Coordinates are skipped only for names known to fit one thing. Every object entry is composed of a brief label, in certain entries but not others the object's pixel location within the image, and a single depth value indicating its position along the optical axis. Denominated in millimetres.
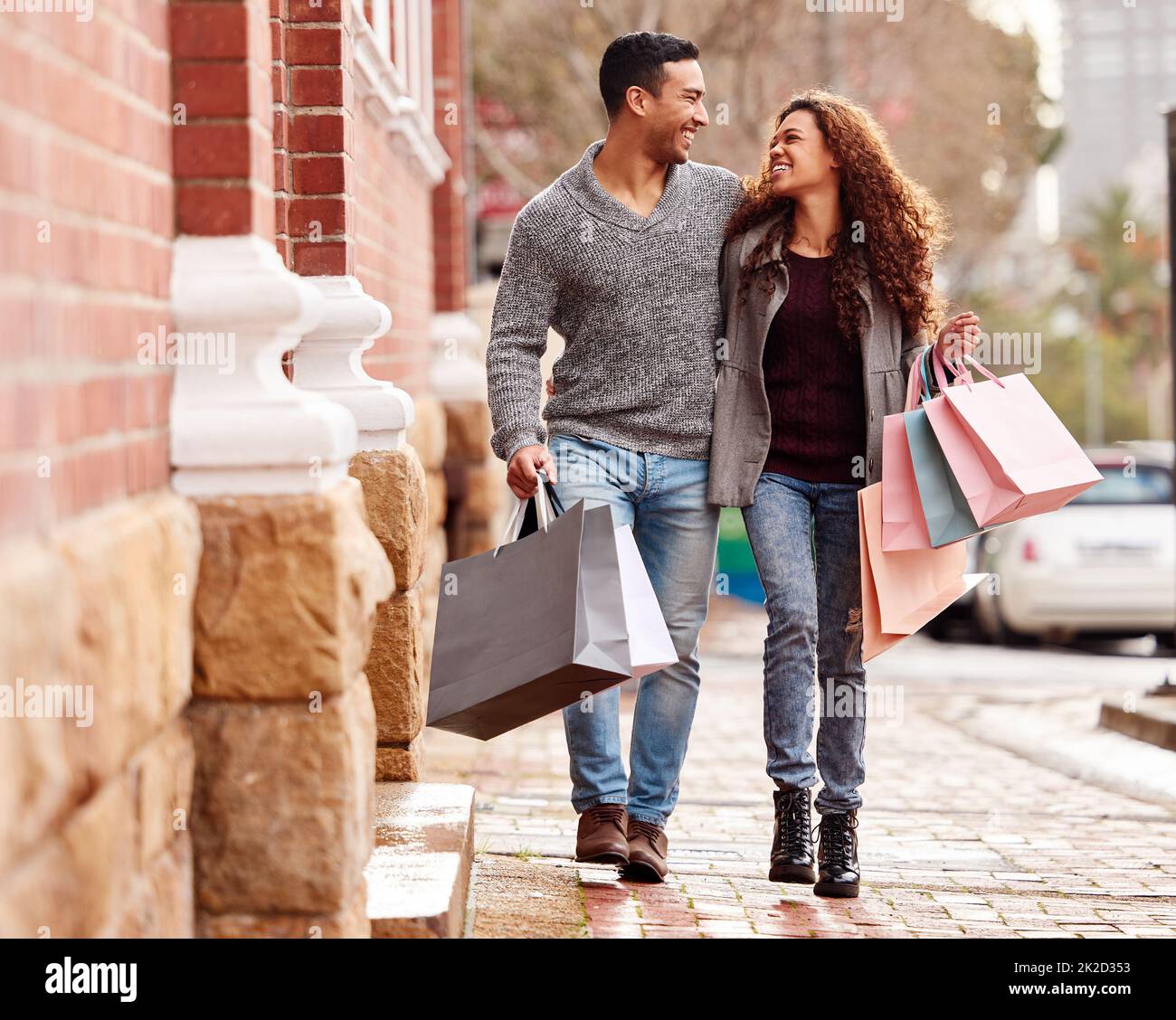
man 8484
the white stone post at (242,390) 5766
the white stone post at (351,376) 8437
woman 8430
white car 24937
